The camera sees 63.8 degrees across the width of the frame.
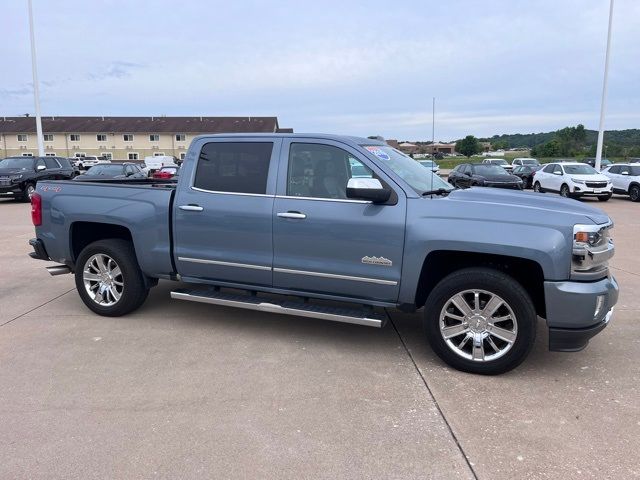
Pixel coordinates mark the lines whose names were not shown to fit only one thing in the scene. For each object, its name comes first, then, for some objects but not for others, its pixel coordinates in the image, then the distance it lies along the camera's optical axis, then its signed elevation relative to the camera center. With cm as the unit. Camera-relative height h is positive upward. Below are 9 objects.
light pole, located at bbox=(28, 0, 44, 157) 2596 +449
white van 3706 -93
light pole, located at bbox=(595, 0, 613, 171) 2740 +210
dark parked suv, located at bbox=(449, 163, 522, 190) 2108 -96
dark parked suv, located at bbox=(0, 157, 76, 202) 1859 -92
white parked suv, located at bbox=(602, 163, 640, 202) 2077 -94
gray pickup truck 392 -79
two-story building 6338 +139
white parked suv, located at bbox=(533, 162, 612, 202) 2033 -104
